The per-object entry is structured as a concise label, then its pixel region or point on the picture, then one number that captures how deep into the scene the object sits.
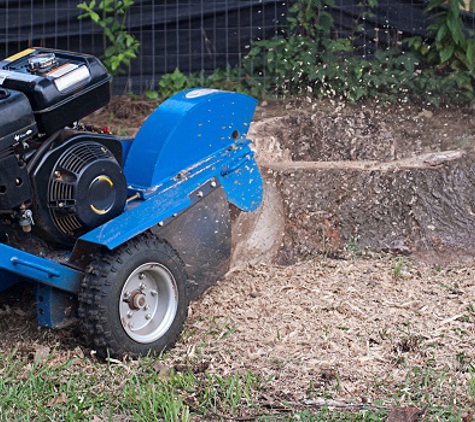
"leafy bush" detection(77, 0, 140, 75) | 6.52
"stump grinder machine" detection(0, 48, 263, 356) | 3.59
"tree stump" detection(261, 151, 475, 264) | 5.05
